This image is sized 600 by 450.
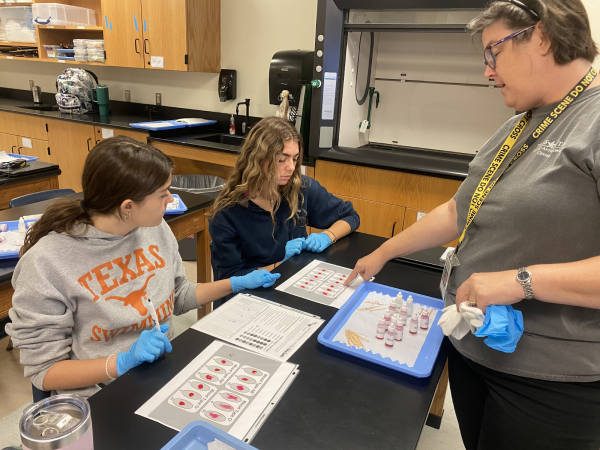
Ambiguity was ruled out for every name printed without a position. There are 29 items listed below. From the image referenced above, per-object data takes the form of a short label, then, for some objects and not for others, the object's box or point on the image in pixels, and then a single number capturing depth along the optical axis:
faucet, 3.56
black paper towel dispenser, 2.91
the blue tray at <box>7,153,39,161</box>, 2.49
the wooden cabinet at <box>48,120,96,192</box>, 3.73
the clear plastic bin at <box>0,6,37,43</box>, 4.21
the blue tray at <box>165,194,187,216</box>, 1.83
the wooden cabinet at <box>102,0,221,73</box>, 3.32
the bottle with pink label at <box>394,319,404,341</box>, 1.00
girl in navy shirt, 1.51
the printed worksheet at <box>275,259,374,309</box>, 1.19
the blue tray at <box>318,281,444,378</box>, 0.90
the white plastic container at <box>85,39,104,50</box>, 3.79
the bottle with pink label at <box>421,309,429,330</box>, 1.05
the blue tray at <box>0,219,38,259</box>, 1.56
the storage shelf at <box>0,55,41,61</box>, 4.20
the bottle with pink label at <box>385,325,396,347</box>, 0.97
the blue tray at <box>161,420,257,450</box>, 0.66
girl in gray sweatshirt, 0.92
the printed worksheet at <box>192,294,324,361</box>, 0.96
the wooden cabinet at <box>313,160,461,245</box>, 2.48
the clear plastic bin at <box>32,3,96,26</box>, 3.88
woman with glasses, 0.72
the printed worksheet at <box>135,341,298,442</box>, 0.75
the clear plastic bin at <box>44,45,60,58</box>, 4.11
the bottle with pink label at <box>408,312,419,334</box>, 1.03
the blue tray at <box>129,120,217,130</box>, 3.30
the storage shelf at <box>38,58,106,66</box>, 3.85
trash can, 3.12
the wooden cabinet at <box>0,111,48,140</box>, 3.94
